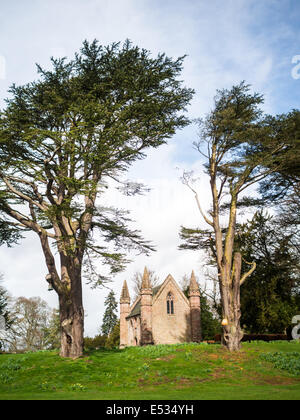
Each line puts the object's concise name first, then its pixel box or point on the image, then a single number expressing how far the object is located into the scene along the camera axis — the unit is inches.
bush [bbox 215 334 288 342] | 1081.4
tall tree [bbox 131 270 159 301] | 2181.3
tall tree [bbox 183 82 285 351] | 695.7
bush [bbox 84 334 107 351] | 2022.9
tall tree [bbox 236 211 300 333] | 1092.5
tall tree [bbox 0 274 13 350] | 1165.4
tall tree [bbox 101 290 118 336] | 2336.4
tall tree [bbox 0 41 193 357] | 553.0
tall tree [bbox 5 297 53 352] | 1638.8
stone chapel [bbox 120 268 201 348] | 1478.8
